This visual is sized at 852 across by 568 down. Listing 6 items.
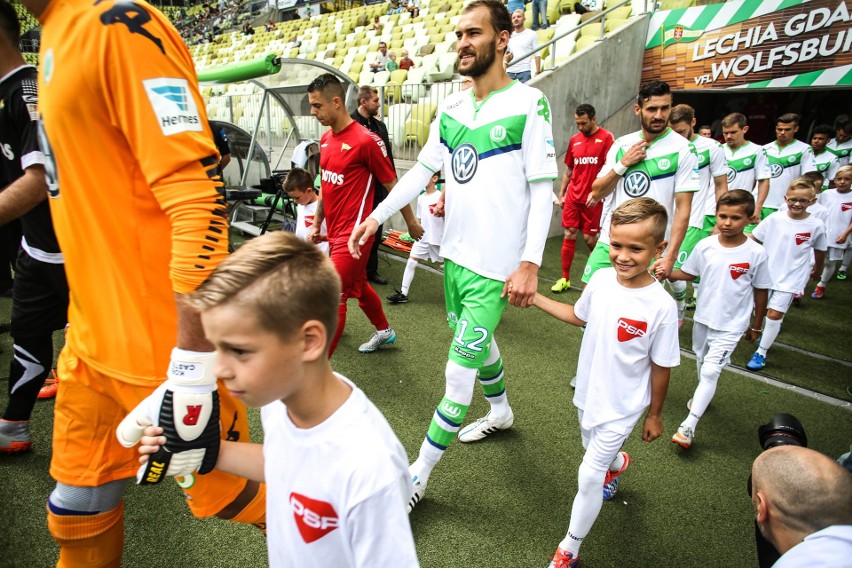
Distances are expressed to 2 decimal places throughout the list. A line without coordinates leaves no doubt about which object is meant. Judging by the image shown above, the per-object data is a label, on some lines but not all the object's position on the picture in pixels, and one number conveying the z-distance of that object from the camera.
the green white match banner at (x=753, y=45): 7.21
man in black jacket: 5.44
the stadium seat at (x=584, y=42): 8.92
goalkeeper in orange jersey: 1.08
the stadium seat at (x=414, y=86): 8.96
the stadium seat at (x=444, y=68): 10.71
